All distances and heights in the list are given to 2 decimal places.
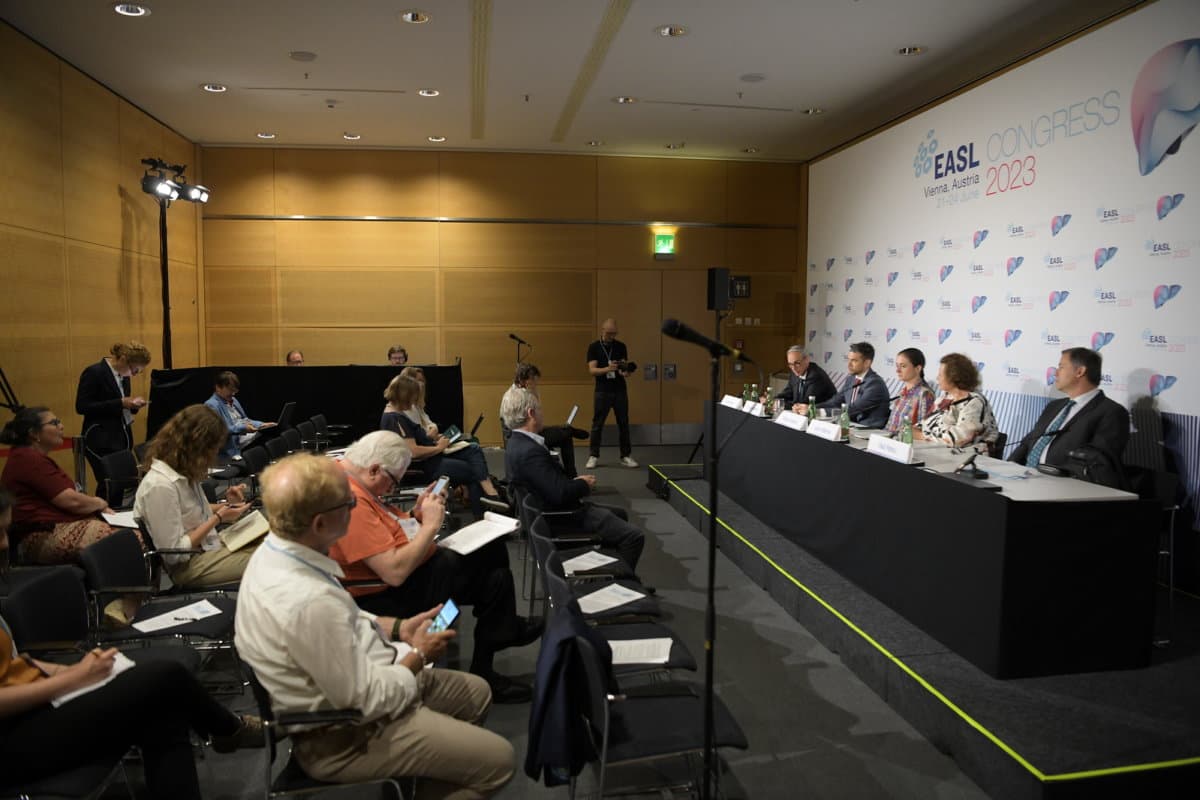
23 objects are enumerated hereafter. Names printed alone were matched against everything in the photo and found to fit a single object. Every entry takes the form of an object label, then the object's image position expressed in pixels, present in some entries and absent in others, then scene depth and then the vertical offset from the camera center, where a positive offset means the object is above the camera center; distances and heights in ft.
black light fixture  24.89 +4.43
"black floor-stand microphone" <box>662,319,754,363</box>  7.13 +0.00
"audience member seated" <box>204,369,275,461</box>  21.58 -2.33
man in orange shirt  9.84 -3.07
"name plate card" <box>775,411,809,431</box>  16.44 -1.79
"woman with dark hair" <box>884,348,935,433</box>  17.21 -1.14
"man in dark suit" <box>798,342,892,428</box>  20.07 -1.40
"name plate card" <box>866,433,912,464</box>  12.26 -1.79
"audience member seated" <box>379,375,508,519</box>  17.94 -2.85
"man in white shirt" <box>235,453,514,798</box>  6.40 -2.79
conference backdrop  15.43 +2.80
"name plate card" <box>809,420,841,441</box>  14.71 -1.77
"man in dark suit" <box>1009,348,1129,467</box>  14.24 -1.45
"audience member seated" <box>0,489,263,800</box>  6.48 -3.37
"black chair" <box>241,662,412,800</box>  6.46 -3.36
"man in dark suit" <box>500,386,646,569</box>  13.64 -2.62
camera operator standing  29.32 -1.71
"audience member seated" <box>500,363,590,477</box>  18.61 -2.38
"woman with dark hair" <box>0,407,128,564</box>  11.48 -2.66
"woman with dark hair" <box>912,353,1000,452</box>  14.98 -1.36
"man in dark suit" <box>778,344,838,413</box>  22.67 -1.35
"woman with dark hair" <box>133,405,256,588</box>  10.94 -2.40
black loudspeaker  29.78 +1.92
